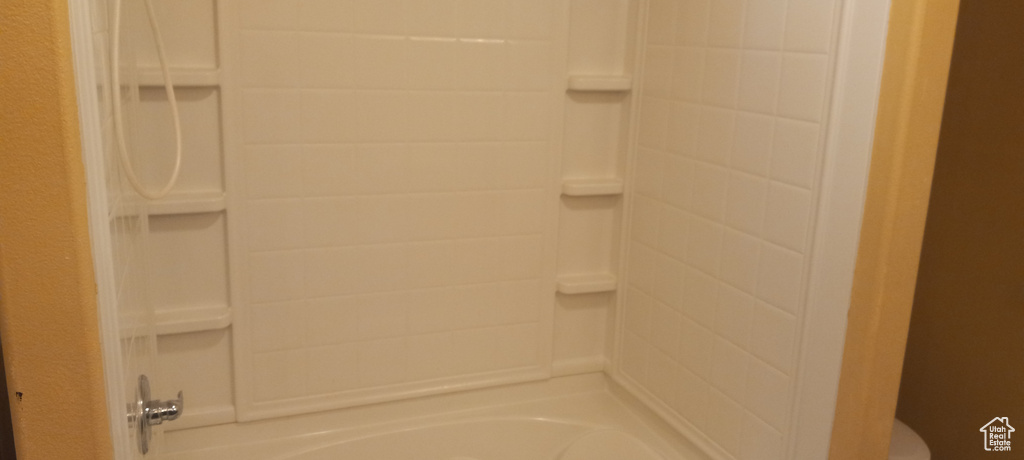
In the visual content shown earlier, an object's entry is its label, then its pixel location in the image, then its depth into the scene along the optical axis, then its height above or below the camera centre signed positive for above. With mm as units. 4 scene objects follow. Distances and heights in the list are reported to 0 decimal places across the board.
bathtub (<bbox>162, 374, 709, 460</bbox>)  1960 -974
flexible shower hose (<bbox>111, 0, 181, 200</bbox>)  1052 -86
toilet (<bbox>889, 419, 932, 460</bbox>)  2104 -998
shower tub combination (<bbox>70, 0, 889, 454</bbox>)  1574 -385
